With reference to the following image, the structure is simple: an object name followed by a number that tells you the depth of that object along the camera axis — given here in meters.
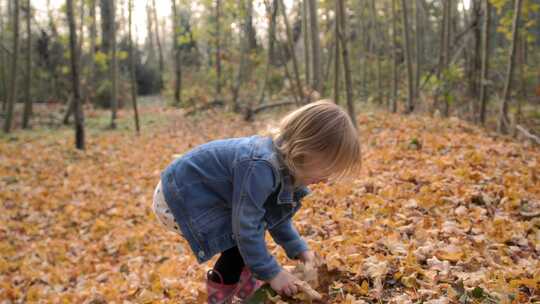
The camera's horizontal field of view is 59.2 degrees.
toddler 1.80
